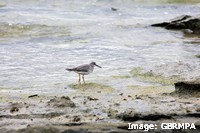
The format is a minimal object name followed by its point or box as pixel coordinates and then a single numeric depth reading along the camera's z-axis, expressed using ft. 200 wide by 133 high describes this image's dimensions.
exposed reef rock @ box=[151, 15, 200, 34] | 133.66
